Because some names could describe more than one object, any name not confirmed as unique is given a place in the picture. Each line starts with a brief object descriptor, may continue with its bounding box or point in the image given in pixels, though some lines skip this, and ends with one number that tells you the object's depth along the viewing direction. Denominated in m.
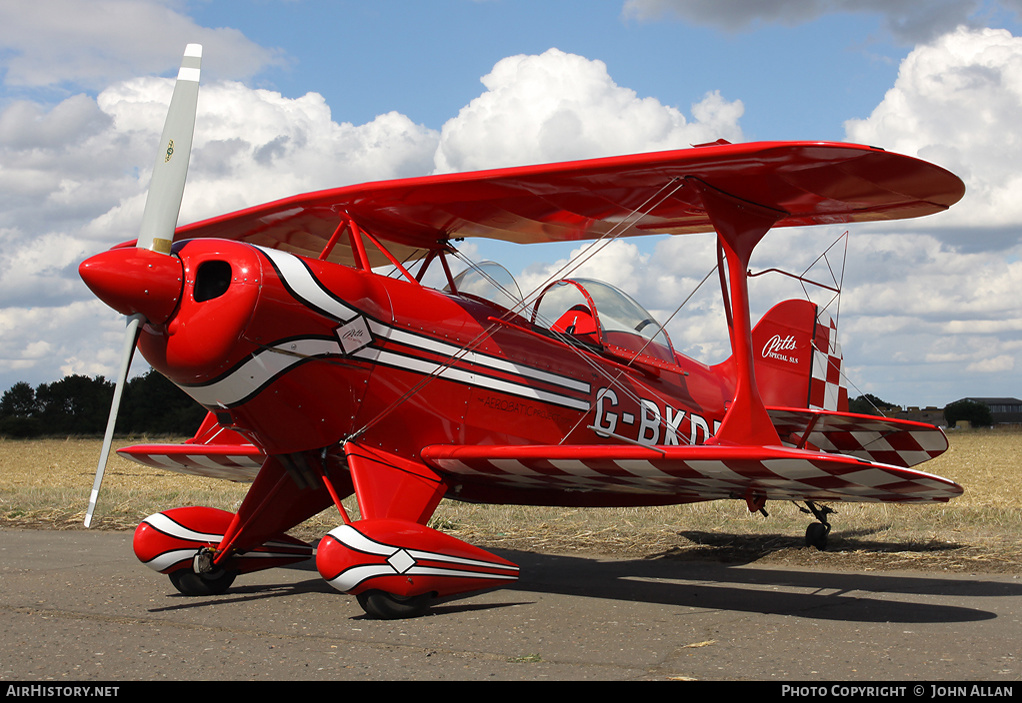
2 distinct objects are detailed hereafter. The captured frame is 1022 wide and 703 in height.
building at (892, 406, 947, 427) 63.57
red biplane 5.84
